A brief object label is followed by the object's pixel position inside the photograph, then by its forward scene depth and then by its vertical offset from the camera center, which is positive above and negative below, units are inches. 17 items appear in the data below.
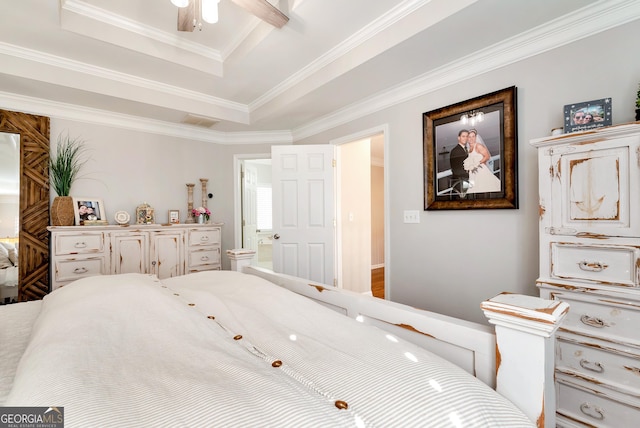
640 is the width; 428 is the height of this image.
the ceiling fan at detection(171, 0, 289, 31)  63.2 +47.2
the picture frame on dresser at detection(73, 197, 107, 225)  122.1 +3.3
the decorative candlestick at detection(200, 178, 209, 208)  156.0 +13.5
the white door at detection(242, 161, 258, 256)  175.6 +5.5
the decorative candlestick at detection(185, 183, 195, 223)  152.5 +8.6
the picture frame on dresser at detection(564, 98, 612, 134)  61.4 +20.4
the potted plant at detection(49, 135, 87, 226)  114.5 +18.5
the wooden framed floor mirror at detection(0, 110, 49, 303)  111.5 +7.2
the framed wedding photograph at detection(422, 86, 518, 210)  82.3 +18.1
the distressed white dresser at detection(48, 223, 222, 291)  111.0 -13.7
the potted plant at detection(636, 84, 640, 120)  57.2 +20.2
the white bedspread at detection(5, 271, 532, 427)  23.4 -15.3
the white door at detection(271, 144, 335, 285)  140.1 +1.6
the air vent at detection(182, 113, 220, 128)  136.9 +46.4
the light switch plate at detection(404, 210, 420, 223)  106.7 -0.9
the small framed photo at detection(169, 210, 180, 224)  147.8 -0.1
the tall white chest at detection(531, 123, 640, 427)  54.2 -10.9
